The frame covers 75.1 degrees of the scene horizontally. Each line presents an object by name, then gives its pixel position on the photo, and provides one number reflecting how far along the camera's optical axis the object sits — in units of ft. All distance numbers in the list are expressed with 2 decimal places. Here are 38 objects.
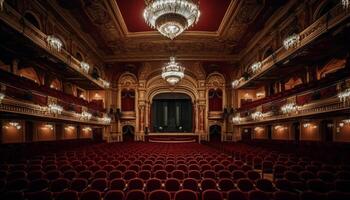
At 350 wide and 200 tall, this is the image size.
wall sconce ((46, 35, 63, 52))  33.49
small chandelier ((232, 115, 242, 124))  54.13
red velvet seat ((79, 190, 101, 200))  12.82
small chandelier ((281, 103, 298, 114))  33.19
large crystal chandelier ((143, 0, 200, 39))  23.85
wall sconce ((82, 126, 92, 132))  55.26
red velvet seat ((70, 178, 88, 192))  15.57
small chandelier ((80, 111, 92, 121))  43.92
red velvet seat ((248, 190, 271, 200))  12.70
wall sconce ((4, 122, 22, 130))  33.72
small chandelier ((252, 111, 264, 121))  43.23
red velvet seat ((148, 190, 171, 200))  12.78
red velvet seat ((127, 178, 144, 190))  15.64
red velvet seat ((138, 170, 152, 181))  18.59
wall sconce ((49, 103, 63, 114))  33.96
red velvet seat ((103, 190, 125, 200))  12.93
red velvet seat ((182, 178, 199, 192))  15.54
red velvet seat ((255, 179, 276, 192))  15.53
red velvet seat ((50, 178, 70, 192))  15.40
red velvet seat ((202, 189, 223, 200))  12.82
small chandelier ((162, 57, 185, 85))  44.68
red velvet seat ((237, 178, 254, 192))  15.51
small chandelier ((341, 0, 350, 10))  20.75
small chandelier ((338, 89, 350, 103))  23.41
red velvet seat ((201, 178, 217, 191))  15.46
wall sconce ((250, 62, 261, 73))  45.87
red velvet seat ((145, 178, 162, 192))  15.58
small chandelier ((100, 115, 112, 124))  54.23
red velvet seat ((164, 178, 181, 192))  15.60
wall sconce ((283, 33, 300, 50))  32.88
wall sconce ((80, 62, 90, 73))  44.91
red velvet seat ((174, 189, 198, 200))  12.66
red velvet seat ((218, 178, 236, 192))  15.58
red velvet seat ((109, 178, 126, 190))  15.60
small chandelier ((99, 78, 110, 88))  56.70
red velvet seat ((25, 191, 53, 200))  12.53
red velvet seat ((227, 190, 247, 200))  12.84
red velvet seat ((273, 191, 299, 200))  12.52
